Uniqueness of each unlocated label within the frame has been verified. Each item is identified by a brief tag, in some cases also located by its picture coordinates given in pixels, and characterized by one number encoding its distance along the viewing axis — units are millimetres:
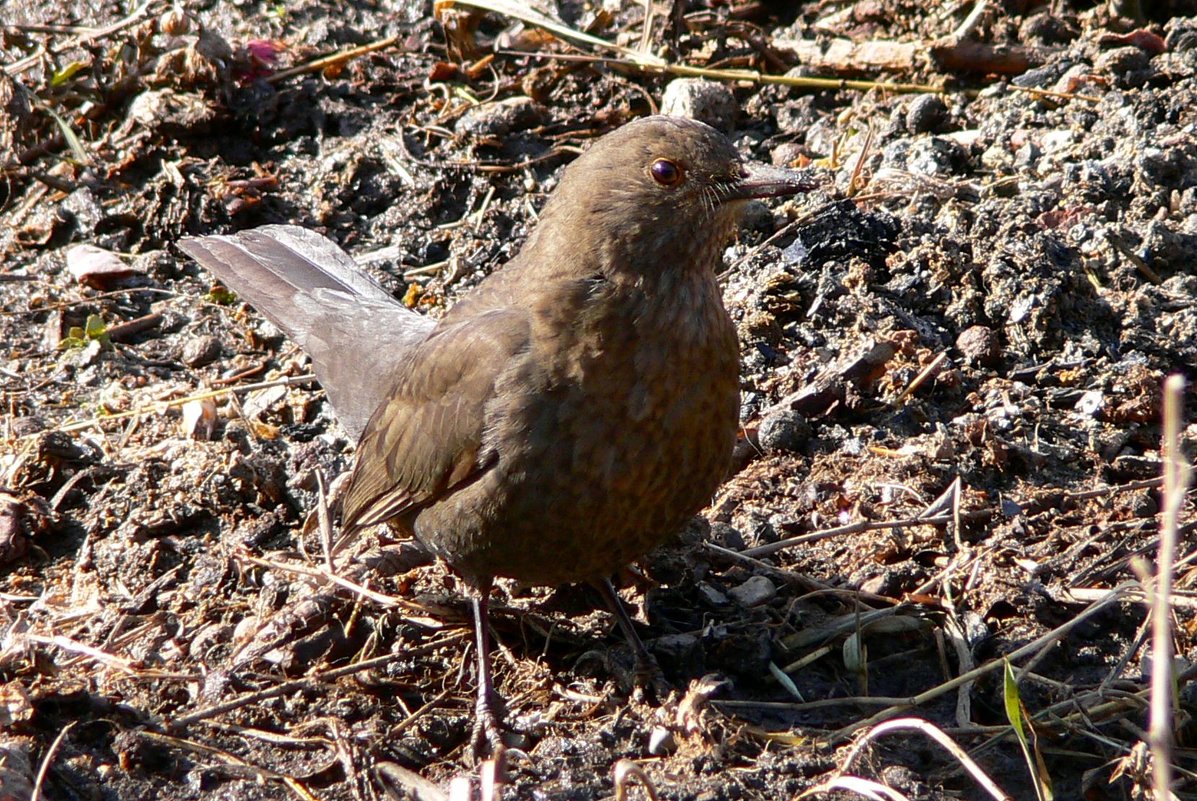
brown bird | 7523
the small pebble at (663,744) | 7277
